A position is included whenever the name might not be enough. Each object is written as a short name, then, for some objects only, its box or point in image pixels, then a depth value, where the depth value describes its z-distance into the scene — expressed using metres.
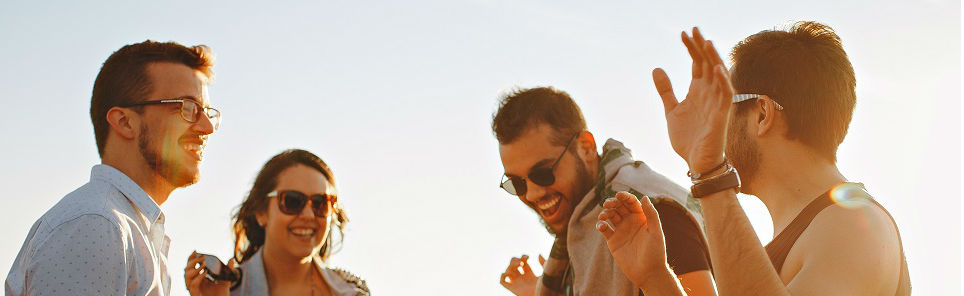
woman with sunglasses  6.26
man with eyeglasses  3.08
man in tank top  2.37
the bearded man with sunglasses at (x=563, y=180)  4.63
